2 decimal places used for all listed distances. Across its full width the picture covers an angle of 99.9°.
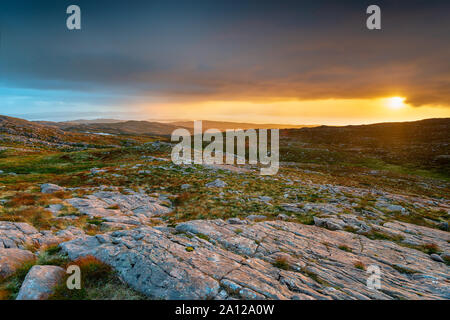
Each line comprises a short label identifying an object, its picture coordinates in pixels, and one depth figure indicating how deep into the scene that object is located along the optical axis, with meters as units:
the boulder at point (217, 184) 26.49
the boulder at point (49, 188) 19.61
